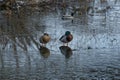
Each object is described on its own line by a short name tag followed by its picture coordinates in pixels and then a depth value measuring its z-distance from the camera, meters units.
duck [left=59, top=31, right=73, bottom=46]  16.12
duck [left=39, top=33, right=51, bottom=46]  16.02
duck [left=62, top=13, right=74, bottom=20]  25.32
